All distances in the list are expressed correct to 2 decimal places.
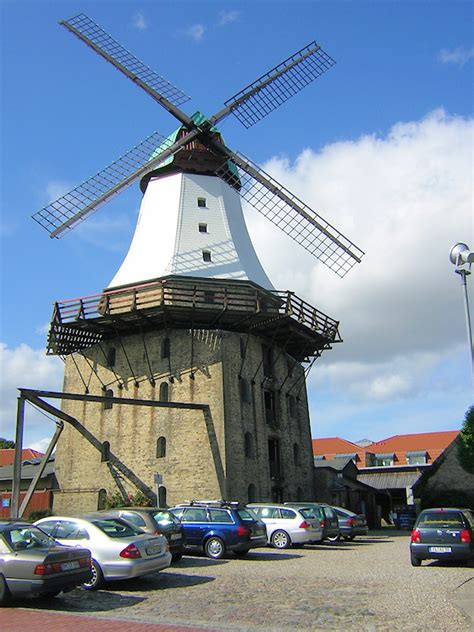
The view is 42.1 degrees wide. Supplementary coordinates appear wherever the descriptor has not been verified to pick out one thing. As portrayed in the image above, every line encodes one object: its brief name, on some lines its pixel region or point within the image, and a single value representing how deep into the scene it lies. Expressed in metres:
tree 33.91
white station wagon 19.52
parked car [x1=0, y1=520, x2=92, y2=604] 9.83
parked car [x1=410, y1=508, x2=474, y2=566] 14.55
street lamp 11.70
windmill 28.63
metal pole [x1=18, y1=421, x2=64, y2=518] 24.91
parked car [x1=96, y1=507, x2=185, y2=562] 15.07
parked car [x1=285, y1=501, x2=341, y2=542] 20.69
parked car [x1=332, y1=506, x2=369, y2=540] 23.78
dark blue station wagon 16.69
